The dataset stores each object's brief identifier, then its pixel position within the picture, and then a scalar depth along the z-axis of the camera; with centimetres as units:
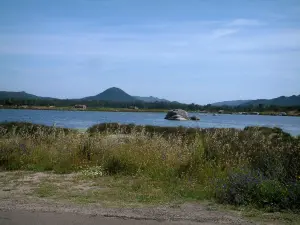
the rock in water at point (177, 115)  8750
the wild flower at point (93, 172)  1048
